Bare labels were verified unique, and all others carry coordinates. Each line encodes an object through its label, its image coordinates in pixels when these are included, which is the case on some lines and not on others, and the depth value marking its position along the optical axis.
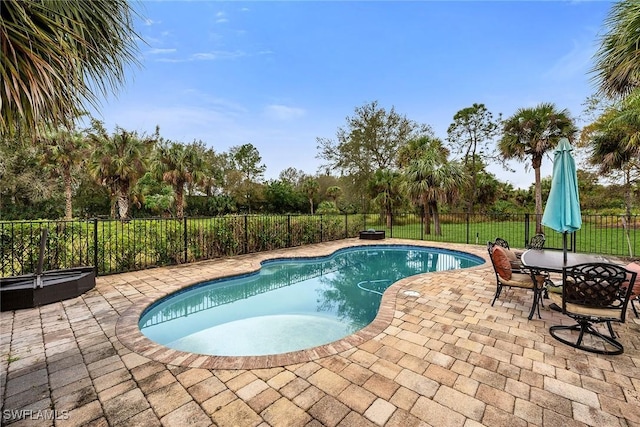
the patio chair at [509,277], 3.70
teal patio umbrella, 3.49
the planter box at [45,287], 3.73
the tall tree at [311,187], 26.73
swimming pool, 3.56
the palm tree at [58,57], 1.87
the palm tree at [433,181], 12.38
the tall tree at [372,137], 21.27
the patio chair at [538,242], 5.49
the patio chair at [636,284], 2.96
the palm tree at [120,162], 14.34
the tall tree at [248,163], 28.81
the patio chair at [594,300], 2.62
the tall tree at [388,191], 15.42
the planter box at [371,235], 11.55
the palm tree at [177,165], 16.41
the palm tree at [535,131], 11.45
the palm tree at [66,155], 16.80
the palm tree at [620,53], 3.30
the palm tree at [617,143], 6.03
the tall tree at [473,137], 23.19
